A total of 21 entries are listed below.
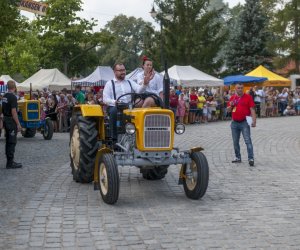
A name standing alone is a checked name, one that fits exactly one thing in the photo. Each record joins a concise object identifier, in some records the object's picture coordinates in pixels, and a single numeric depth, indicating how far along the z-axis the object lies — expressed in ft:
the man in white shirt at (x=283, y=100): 109.87
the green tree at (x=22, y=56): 175.11
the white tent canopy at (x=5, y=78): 118.74
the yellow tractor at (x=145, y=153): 25.38
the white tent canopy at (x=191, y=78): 95.61
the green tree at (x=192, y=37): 164.55
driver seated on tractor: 28.86
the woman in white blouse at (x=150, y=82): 27.94
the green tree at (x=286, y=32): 170.60
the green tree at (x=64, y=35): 163.84
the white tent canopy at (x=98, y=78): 99.09
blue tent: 111.25
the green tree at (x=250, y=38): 152.56
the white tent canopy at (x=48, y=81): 105.60
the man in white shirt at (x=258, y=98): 102.22
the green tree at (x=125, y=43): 271.49
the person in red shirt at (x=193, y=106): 86.99
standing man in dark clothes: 37.55
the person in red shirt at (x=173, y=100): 77.84
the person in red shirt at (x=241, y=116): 39.34
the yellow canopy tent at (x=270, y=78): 120.16
